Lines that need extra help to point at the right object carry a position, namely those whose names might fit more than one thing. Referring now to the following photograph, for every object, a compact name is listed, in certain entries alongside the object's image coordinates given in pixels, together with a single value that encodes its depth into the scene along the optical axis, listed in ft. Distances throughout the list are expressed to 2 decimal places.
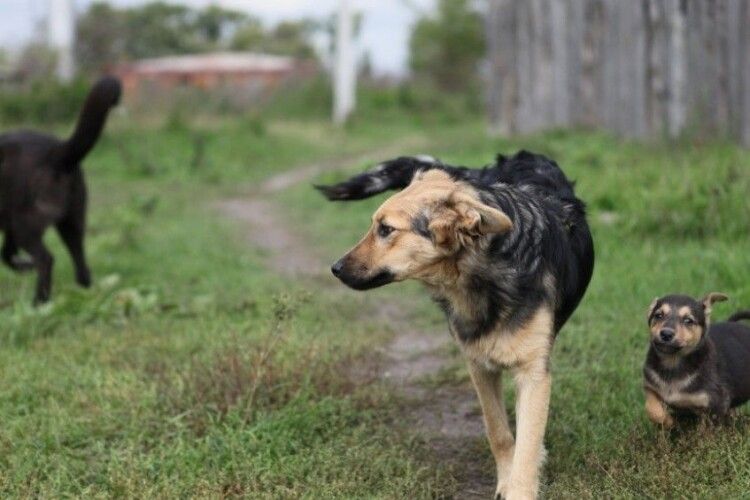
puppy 14.12
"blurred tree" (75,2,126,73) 86.79
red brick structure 73.54
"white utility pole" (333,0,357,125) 83.25
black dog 24.63
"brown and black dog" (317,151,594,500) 12.92
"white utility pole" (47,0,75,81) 70.49
